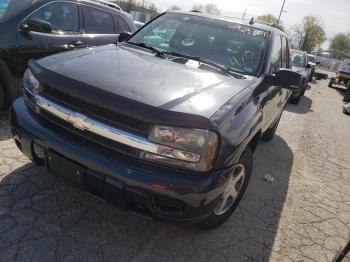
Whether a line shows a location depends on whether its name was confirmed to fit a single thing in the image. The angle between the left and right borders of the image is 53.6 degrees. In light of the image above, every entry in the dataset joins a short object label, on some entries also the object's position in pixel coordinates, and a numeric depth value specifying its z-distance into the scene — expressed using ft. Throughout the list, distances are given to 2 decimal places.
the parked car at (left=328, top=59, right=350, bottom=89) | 65.16
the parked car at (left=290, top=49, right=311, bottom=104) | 36.70
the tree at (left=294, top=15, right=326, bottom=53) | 225.76
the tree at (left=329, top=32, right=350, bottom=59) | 250.72
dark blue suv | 7.27
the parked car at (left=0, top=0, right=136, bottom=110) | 13.80
